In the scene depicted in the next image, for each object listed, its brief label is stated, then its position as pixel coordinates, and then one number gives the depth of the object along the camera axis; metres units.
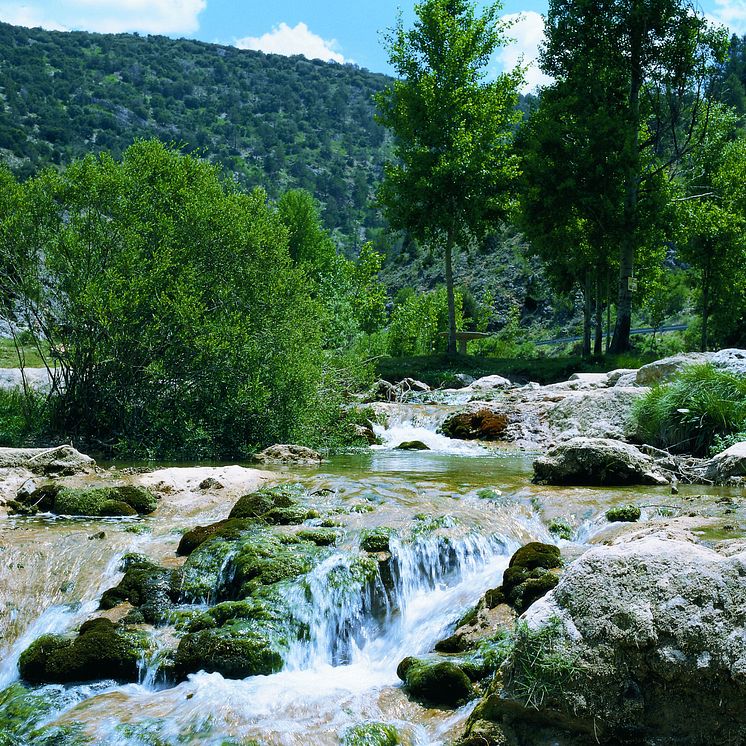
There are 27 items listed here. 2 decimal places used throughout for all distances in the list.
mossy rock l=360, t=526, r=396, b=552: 8.06
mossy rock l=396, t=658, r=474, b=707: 5.45
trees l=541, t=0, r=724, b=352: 27.28
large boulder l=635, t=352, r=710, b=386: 16.29
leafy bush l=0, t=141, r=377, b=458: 14.52
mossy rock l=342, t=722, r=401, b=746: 5.11
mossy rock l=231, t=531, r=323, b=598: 7.47
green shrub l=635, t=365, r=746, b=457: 13.02
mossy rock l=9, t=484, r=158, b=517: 9.77
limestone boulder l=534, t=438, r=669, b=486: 11.09
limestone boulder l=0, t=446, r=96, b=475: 11.60
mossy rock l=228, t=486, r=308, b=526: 9.02
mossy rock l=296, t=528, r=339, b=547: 8.31
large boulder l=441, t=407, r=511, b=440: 18.06
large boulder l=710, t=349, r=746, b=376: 14.55
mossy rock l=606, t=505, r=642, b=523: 8.73
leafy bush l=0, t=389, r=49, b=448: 15.08
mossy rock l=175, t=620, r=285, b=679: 6.37
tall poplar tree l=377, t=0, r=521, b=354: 29.48
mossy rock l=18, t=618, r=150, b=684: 6.40
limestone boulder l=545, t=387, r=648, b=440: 15.19
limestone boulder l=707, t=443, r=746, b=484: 10.59
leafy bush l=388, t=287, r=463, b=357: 48.03
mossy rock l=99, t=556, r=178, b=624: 7.26
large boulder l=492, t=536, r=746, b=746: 4.21
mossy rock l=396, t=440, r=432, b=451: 17.33
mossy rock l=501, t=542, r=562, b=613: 6.39
